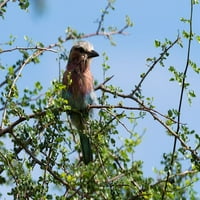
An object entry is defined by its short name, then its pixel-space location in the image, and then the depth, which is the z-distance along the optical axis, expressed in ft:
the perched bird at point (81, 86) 35.70
